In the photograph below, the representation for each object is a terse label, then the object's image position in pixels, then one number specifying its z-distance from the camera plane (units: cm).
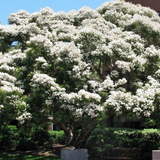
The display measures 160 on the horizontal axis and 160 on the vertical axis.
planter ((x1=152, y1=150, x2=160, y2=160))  930
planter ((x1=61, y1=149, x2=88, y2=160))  1003
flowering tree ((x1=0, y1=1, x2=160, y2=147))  988
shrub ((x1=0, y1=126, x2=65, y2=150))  1662
